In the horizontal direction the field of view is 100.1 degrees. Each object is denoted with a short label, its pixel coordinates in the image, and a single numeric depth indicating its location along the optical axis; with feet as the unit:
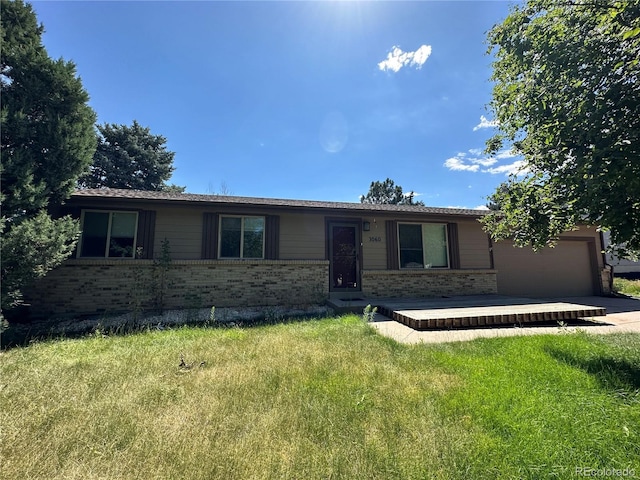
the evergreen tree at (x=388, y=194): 124.77
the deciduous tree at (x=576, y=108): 9.75
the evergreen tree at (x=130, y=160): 72.90
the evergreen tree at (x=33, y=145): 16.62
